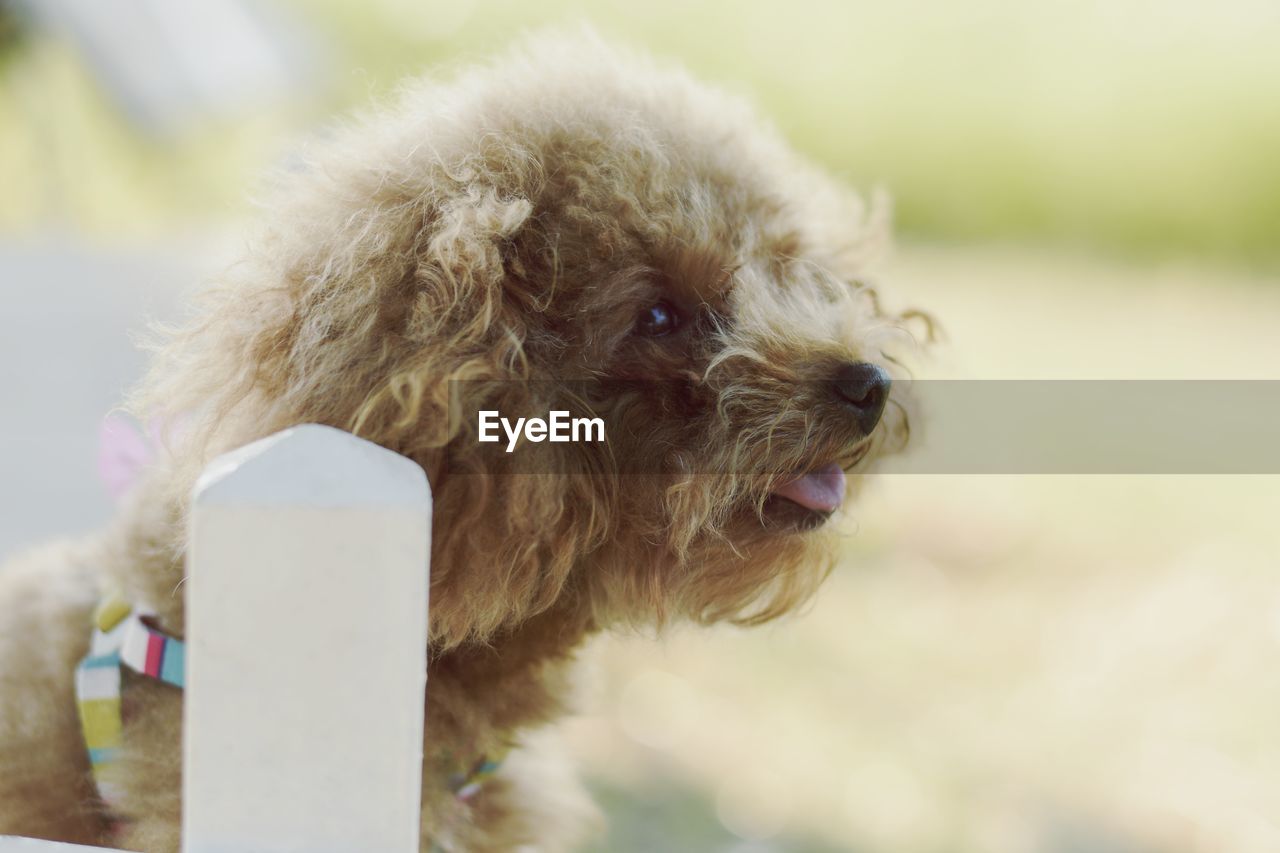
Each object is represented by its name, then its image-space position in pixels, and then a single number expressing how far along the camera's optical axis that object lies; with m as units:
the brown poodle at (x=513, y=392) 1.10
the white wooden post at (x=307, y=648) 0.98
